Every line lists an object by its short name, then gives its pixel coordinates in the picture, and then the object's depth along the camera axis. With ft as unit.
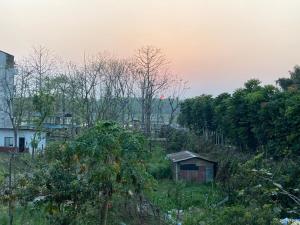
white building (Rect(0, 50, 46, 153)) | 74.64
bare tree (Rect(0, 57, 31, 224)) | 68.45
